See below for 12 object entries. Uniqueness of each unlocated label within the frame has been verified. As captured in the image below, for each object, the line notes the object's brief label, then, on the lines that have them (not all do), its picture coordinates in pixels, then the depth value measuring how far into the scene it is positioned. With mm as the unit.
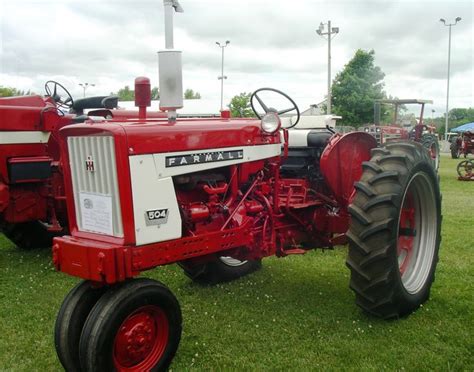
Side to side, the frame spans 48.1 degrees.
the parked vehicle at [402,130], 15625
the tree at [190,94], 82481
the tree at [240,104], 32156
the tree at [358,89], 26719
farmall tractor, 3117
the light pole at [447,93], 35669
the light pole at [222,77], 40112
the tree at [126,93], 79888
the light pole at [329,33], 24844
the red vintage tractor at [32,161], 5816
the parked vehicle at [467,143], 19469
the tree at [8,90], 36244
